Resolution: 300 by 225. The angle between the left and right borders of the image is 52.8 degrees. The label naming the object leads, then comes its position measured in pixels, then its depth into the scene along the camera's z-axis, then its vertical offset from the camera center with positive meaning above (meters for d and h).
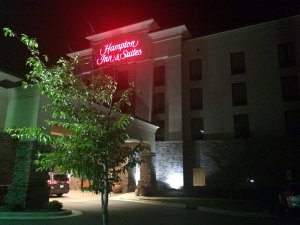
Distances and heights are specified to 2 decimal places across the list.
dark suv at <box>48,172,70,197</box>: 23.08 -0.05
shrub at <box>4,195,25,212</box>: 13.08 -0.89
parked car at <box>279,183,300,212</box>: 16.23 -0.48
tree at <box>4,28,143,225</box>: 6.30 +1.06
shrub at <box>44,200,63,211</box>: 13.84 -1.02
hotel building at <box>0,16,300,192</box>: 27.94 +9.72
